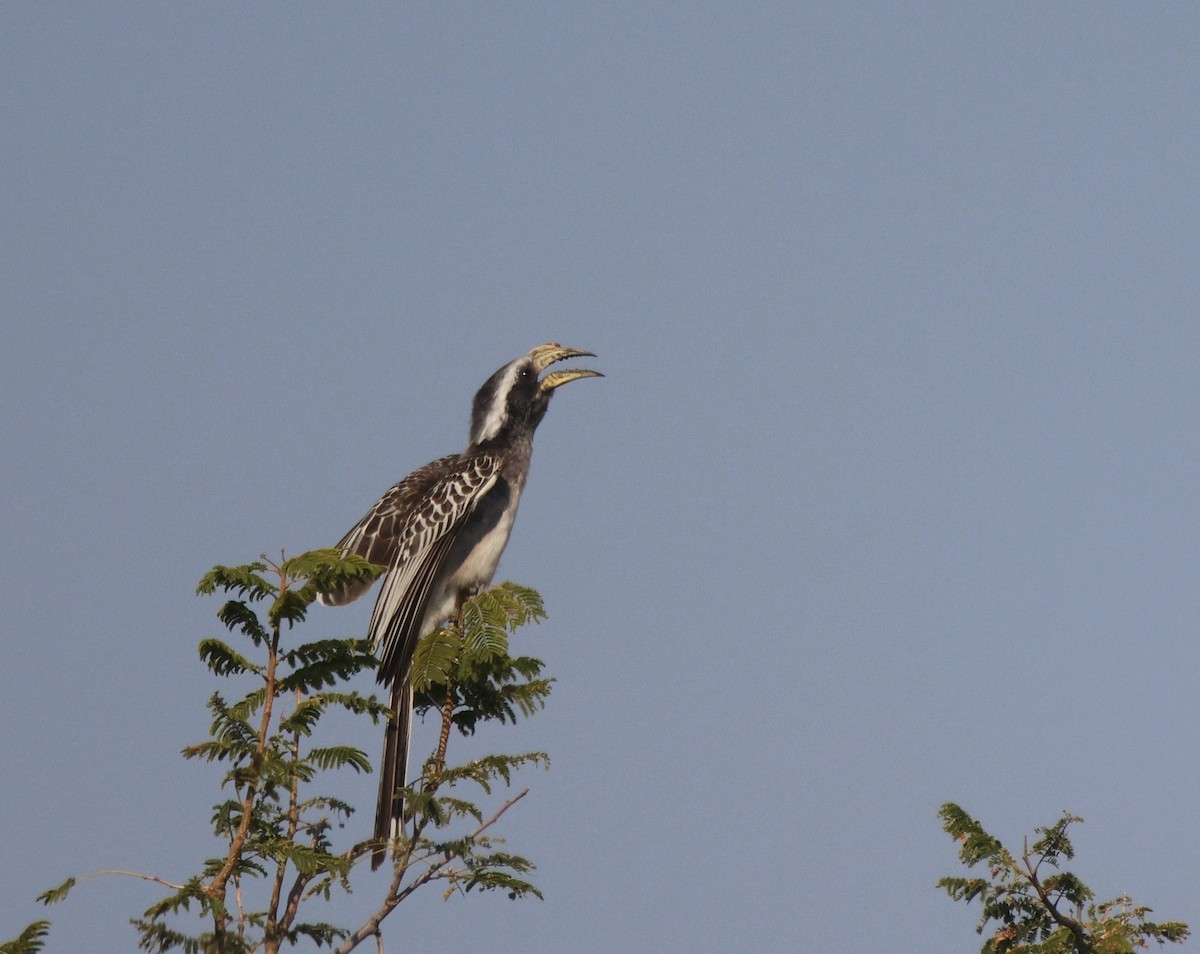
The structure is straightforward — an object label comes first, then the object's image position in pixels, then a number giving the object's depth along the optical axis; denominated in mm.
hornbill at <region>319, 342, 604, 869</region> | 19797
